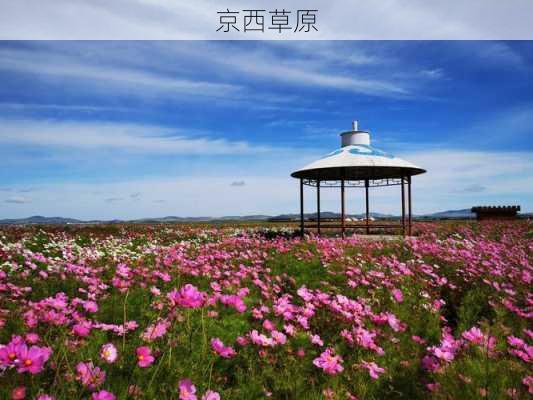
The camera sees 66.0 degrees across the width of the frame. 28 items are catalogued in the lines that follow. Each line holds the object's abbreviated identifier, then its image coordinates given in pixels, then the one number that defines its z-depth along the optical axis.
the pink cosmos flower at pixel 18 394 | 1.72
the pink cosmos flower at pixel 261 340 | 2.92
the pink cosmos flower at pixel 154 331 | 2.51
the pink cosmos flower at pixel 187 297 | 1.96
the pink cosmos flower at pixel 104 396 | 1.67
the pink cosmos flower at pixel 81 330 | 2.44
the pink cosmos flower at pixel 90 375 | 1.98
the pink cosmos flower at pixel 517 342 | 3.02
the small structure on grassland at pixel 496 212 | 30.89
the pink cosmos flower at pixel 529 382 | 2.41
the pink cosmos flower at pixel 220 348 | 2.33
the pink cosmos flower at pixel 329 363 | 2.67
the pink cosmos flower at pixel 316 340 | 3.15
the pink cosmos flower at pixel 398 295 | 4.54
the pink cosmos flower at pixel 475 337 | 2.87
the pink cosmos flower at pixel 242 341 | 3.02
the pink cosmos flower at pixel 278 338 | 2.98
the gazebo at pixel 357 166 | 14.43
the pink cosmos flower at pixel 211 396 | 2.07
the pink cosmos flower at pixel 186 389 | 1.99
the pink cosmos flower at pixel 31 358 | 1.64
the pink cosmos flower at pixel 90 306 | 2.87
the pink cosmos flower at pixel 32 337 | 2.29
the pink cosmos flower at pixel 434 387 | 2.54
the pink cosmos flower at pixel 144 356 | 2.16
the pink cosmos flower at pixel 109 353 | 2.32
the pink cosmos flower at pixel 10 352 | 1.69
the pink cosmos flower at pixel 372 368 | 2.82
